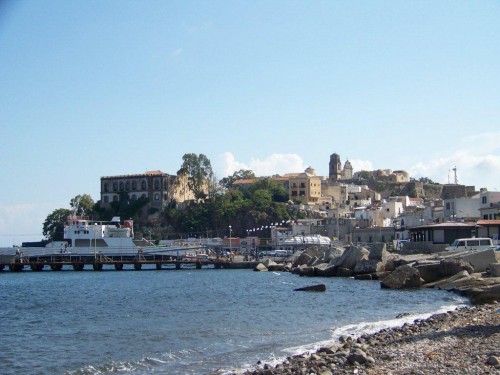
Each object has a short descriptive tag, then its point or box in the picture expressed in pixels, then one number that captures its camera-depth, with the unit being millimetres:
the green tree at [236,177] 146875
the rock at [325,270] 54469
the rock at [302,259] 66875
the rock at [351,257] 52188
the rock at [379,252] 48688
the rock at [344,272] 52531
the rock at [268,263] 71362
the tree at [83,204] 128625
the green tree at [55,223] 127356
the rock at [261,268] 70500
